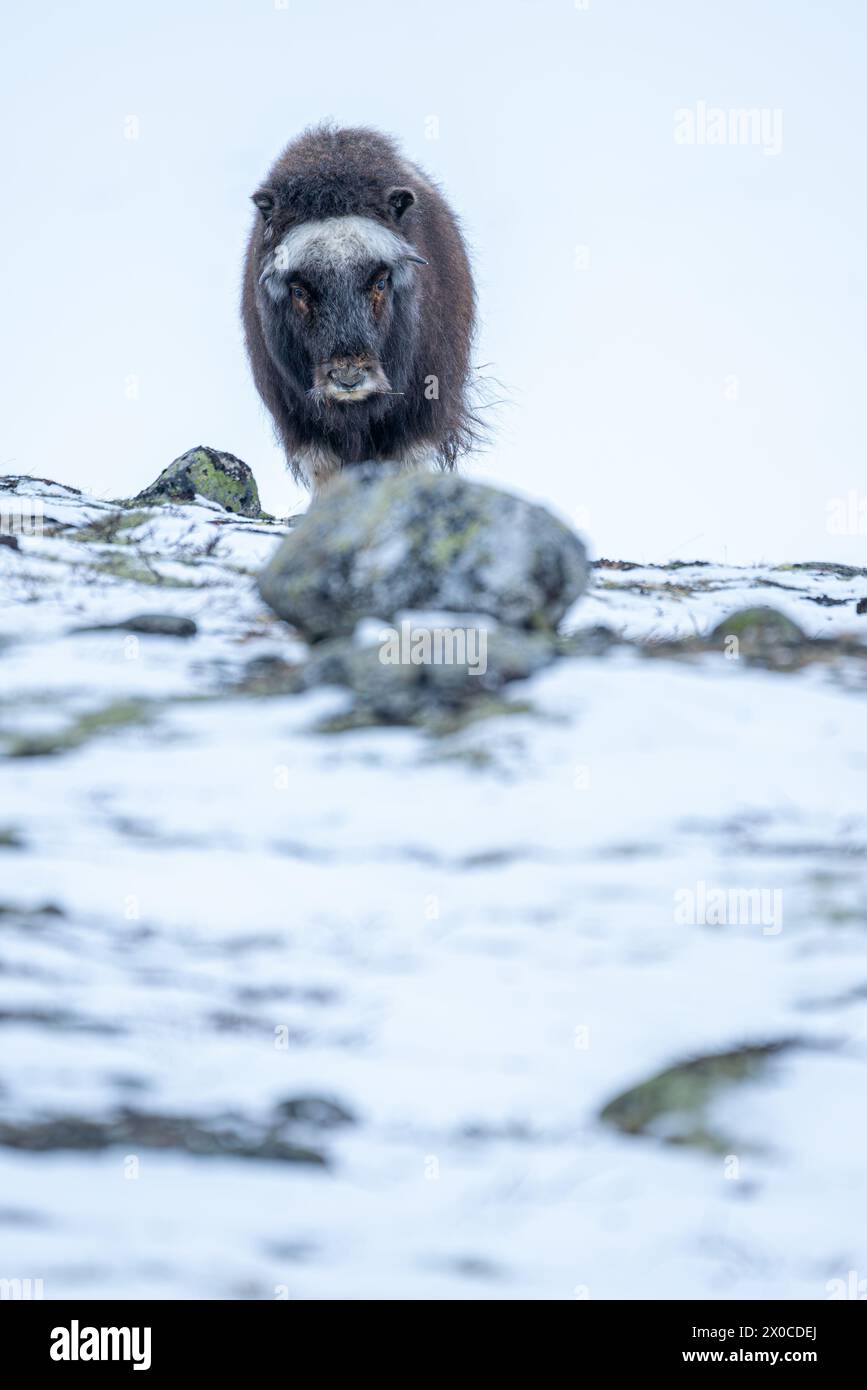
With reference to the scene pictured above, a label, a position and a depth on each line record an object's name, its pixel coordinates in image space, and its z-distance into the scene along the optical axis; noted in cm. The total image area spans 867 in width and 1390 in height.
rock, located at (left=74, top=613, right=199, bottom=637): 1072
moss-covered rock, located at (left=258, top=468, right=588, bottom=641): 983
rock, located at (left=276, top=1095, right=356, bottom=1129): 642
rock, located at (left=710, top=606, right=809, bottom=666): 1059
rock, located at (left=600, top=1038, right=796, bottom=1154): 643
